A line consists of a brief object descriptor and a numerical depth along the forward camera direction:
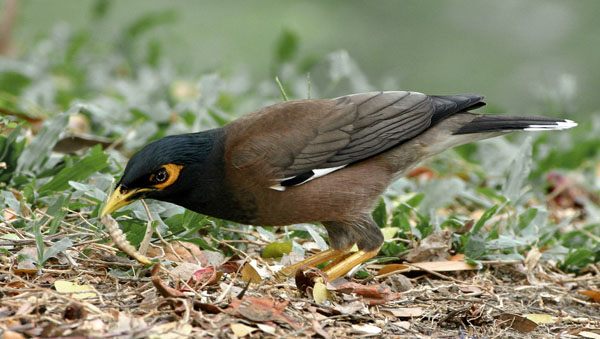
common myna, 8.51
